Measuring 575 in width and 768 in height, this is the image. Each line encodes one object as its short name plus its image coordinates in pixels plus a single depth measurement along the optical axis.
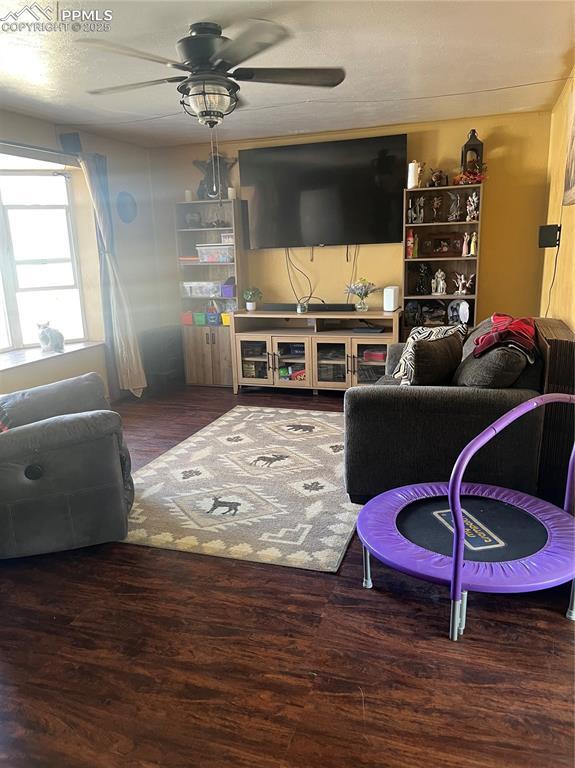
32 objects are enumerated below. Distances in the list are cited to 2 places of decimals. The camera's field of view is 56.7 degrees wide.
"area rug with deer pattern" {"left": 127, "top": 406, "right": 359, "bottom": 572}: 2.50
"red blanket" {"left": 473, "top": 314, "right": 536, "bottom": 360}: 2.58
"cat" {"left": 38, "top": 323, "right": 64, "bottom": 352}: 4.43
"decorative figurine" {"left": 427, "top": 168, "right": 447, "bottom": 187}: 4.62
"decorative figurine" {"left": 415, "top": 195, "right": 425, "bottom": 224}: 4.71
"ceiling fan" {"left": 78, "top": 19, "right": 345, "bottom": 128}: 2.40
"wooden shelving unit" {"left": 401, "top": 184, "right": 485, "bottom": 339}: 4.70
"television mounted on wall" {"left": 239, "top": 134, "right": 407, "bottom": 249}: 4.81
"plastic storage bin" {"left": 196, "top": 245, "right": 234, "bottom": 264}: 5.32
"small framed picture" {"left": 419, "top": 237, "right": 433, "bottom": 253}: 4.88
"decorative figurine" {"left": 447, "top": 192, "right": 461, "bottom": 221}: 4.66
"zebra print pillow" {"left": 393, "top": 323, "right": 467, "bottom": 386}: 2.75
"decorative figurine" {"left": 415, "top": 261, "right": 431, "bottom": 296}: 4.89
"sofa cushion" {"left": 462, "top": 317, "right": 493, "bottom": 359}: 3.28
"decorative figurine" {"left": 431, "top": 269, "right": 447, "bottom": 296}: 4.81
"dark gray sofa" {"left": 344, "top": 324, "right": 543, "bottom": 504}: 2.49
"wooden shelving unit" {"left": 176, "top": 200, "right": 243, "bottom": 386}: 5.37
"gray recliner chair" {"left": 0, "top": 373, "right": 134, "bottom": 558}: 2.32
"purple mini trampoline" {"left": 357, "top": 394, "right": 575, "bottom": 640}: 1.76
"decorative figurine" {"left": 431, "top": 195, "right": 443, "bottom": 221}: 4.76
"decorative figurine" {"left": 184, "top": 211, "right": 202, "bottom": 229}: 5.46
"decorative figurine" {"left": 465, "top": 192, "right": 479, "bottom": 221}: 4.54
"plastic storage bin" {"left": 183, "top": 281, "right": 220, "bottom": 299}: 5.46
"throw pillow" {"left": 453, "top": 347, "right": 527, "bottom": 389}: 2.51
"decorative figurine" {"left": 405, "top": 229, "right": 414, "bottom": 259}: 4.75
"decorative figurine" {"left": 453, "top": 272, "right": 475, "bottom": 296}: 4.75
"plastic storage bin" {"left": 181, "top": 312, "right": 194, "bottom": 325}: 5.53
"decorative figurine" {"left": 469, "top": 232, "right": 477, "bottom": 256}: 4.59
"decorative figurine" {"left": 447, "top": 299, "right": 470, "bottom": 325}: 4.65
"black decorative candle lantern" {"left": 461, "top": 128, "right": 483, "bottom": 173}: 4.43
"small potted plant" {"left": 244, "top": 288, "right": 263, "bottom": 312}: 5.31
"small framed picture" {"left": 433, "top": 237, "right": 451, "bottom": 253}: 4.84
